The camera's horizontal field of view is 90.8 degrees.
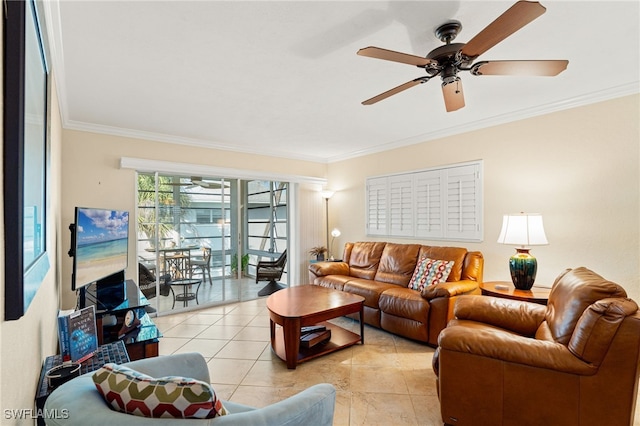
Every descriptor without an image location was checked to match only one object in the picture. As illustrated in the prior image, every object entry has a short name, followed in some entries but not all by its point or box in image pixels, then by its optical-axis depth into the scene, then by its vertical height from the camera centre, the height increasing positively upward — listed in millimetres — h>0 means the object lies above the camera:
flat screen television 2102 -228
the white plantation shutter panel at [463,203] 3811 +143
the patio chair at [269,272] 5391 -957
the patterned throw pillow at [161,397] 901 -523
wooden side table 2678 -709
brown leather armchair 1520 -808
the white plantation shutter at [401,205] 4496 +141
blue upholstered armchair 867 -574
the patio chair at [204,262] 4648 -683
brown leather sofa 3164 -834
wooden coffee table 2723 -906
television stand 2203 -843
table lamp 2859 -238
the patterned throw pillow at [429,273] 3566 -675
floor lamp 5621 +326
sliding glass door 4203 -251
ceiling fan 1564 +867
